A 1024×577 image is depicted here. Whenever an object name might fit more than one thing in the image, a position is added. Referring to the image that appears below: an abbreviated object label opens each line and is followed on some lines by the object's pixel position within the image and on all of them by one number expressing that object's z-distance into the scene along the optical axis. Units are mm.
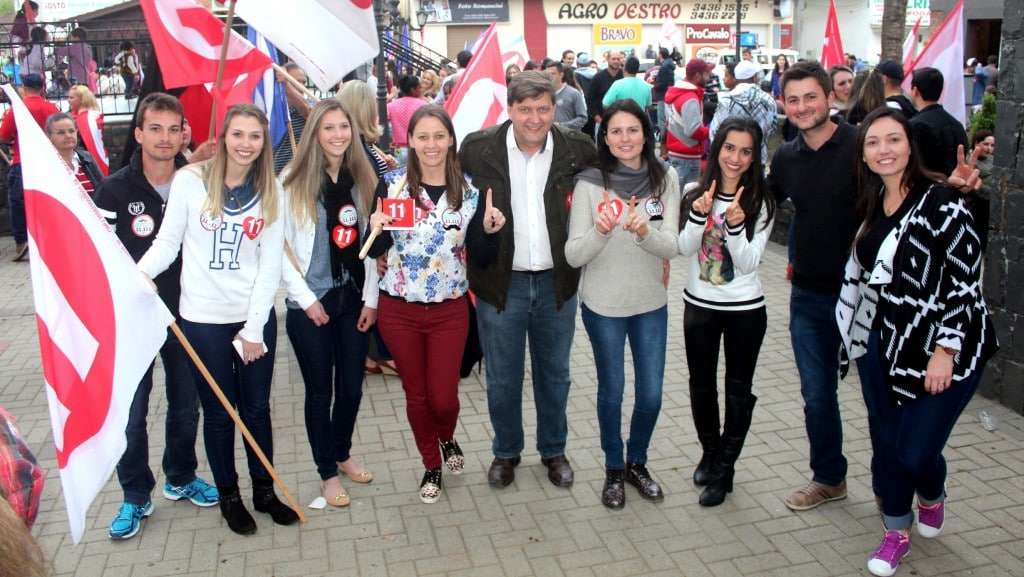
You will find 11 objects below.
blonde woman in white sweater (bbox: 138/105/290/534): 4176
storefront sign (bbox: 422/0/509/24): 42281
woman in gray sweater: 4398
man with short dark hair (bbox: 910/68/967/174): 6564
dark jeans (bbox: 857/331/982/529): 3819
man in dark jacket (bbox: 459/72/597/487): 4512
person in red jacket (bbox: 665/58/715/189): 9672
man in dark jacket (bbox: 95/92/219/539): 4375
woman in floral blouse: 4449
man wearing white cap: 7945
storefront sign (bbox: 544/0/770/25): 44344
